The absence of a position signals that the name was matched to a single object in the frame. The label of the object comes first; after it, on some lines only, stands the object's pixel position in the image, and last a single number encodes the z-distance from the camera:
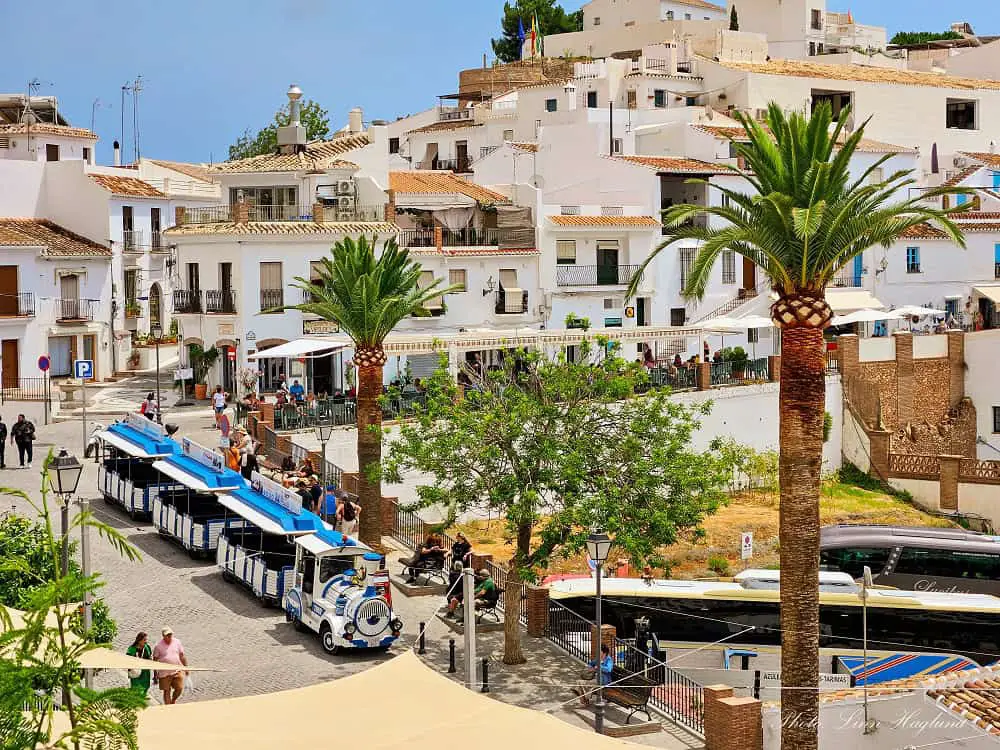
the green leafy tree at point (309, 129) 84.25
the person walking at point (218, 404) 39.89
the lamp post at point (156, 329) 59.48
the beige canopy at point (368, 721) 15.58
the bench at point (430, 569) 28.84
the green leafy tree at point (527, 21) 99.31
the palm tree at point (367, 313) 31.03
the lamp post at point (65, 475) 18.94
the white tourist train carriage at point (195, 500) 28.45
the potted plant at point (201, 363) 45.47
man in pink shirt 21.12
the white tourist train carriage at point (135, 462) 30.97
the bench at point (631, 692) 22.64
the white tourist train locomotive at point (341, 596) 24.16
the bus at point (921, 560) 32.50
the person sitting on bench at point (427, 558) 28.89
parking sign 36.30
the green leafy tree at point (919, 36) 115.03
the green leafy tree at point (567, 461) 25.39
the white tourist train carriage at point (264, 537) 26.02
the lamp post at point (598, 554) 20.84
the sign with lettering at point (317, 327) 46.25
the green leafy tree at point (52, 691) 11.61
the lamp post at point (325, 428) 37.94
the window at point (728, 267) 55.53
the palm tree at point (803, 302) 20.19
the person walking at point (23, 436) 35.94
